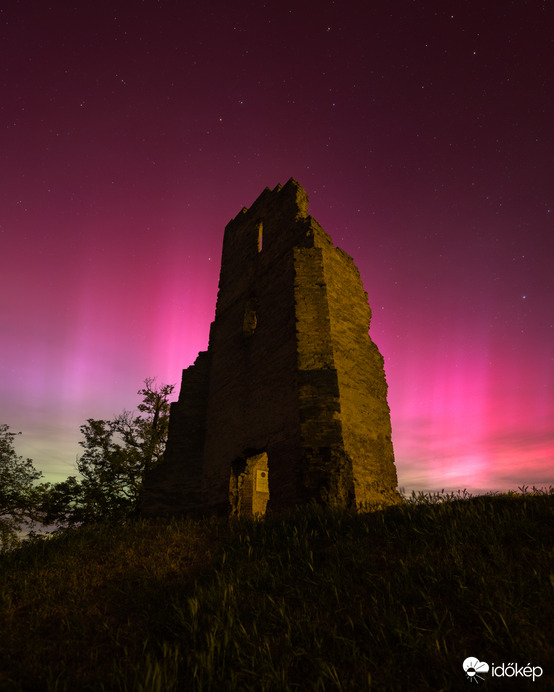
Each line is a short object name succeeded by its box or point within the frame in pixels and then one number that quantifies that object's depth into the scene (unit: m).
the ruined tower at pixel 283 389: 7.80
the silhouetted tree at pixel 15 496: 18.42
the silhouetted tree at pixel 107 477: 16.62
